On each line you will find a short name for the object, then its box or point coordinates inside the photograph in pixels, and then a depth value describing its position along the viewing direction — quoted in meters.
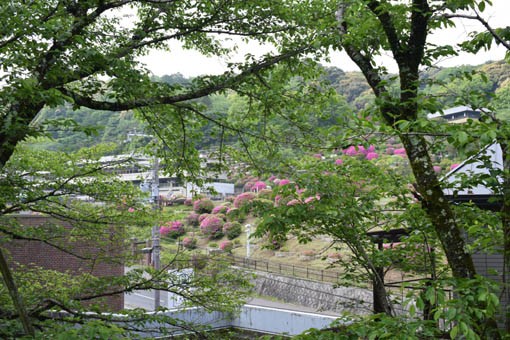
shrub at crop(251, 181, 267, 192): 29.71
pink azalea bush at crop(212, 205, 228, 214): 28.48
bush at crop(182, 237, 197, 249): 23.37
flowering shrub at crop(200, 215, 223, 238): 26.46
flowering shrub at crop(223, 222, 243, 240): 27.05
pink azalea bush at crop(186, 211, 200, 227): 28.50
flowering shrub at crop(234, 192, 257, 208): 26.51
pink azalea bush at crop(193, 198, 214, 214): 29.72
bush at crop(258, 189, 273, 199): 23.51
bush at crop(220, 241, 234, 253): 25.33
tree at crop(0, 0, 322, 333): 3.40
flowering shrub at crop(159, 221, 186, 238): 22.33
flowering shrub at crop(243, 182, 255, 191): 32.34
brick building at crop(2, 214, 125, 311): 13.27
